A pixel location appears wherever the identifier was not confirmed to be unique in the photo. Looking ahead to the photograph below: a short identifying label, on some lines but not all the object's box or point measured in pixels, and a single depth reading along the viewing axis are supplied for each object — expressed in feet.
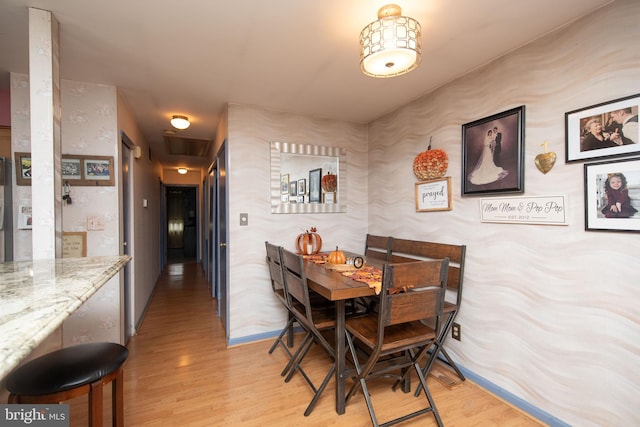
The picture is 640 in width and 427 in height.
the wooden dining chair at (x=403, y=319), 5.08
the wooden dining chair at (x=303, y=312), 6.00
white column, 4.96
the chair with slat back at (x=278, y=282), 7.19
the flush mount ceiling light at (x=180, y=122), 10.16
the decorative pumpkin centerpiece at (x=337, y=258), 7.79
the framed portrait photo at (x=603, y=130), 4.59
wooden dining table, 5.44
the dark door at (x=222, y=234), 9.64
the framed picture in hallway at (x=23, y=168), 7.05
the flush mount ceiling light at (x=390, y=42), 4.47
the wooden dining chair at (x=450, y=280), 7.01
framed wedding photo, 6.15
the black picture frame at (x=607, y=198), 4.59
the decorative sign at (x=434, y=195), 7.77
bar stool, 3.40
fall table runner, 5.72
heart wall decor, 5.55
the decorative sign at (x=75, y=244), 7.51
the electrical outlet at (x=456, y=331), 7.39
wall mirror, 9.76
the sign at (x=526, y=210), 5.50
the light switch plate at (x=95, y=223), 7.75
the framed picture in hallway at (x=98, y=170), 7.70
